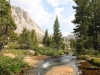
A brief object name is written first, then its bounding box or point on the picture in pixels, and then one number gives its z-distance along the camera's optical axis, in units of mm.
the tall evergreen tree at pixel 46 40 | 45518
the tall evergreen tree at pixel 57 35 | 39076
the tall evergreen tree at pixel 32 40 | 36712
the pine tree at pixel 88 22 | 20415
